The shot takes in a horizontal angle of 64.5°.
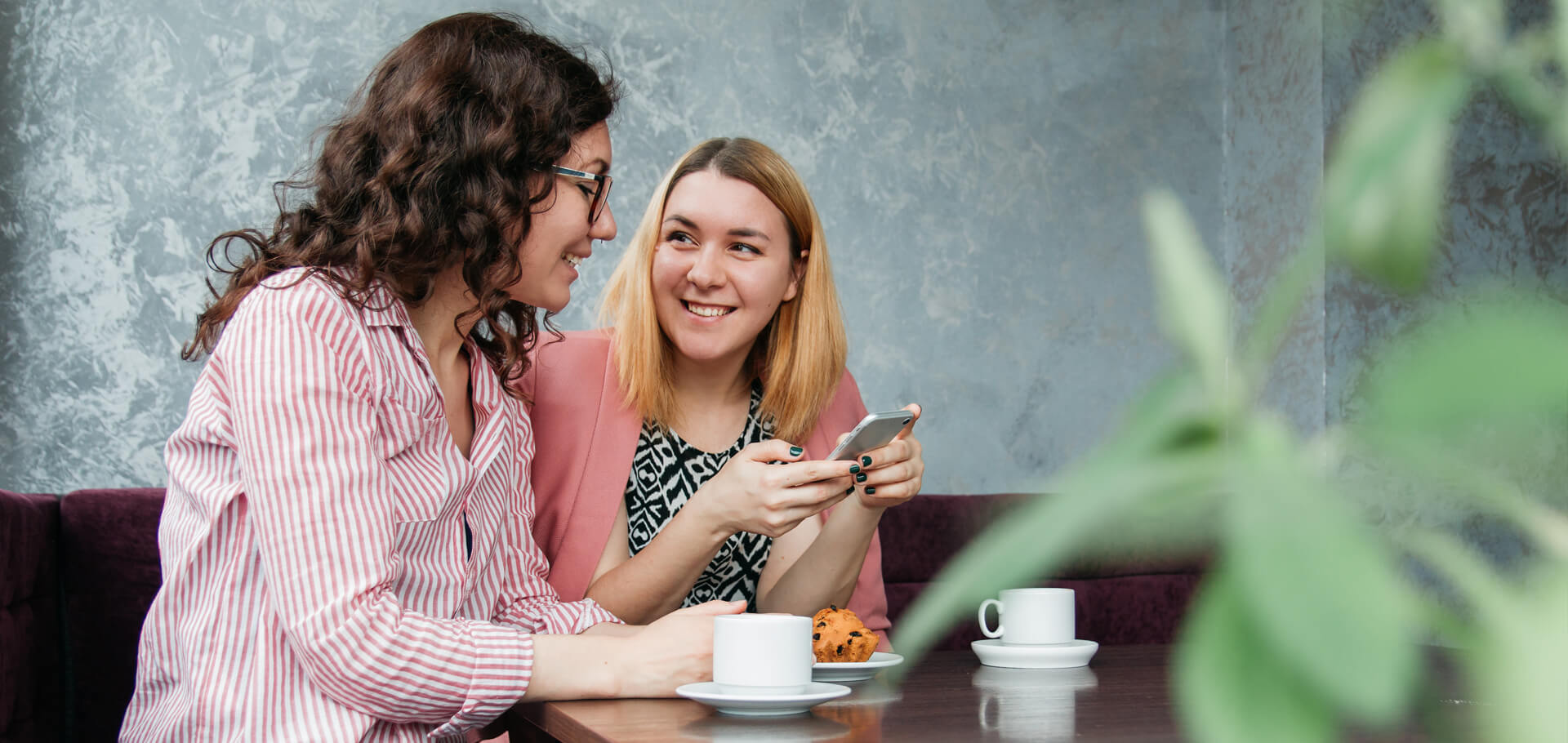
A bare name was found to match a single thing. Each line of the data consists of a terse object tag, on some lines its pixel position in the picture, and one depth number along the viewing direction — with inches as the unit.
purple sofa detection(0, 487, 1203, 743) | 59.6
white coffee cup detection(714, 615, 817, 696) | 39.4
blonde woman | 61.9
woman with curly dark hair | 43.1
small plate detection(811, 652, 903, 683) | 47.4
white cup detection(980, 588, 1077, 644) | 53.6
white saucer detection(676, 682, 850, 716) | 37.5
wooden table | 36.6
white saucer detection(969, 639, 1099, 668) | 51.8
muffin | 48.8
